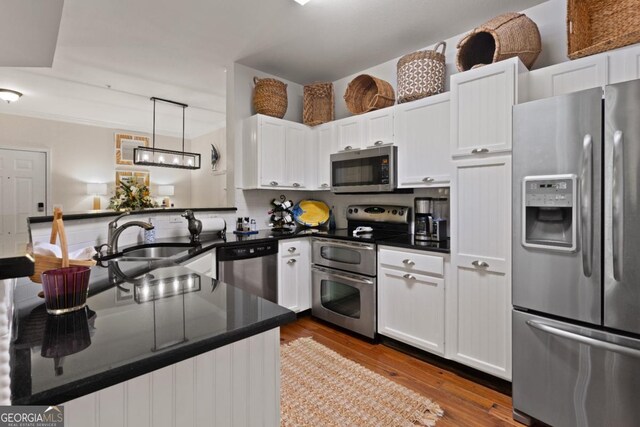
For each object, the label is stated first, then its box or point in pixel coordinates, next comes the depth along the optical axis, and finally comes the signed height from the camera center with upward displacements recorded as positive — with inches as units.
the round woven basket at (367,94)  117.0 +46.3
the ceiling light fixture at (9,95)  159.3 +60.3
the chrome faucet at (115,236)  75.5 -6.0
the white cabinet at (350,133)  122.6 +31.7
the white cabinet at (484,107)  77.0 +27.2
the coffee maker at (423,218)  105.7 -2.1
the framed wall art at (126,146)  236.2 +50.7
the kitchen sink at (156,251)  88.2 -11.5
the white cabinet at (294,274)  118.3 -24.0
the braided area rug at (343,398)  68.1 -44.6
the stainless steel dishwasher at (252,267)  102.8 -19.0
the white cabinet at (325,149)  133.4 +27.2
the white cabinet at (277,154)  125.4 +24.1
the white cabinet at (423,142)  98.6 +23.2
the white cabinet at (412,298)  90.3 -26.4
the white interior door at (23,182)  189.2 +18.4
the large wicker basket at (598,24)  69.4 +44.4
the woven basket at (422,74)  103.6 +46.0
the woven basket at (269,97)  127.8 +47.2
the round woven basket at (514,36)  81.8 +46.2
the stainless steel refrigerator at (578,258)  55.5 -9.0
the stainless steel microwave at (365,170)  111.1 +15.8
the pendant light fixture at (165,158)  162.2 +29.7
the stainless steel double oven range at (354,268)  105.3 -20.3
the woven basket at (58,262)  36.3 -6.0
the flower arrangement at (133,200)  158.0 +6.6
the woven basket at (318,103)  138.5 +48.2
